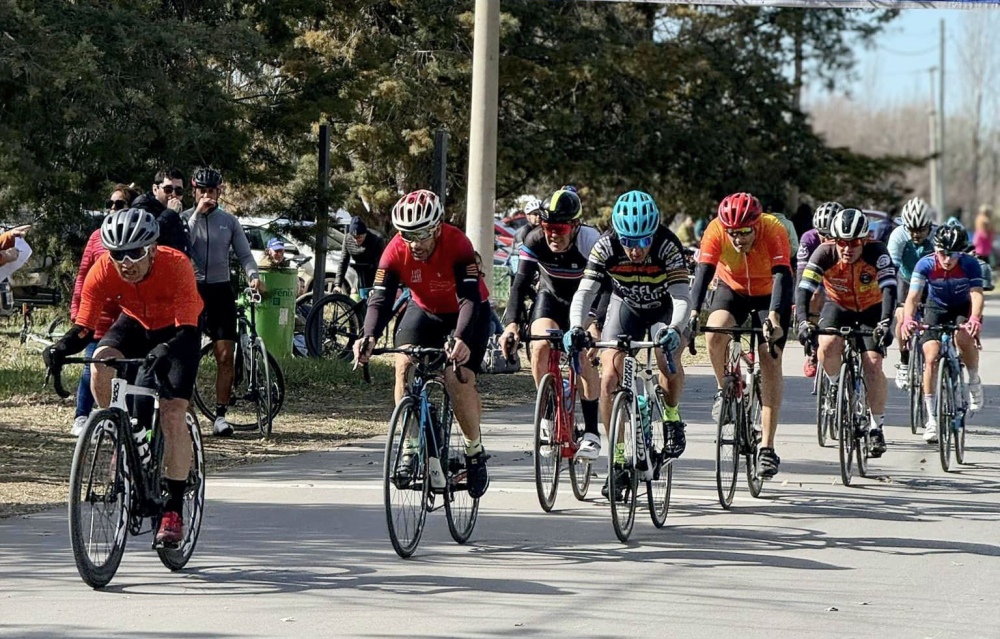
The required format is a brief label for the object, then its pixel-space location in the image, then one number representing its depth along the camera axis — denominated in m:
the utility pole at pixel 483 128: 18.48
